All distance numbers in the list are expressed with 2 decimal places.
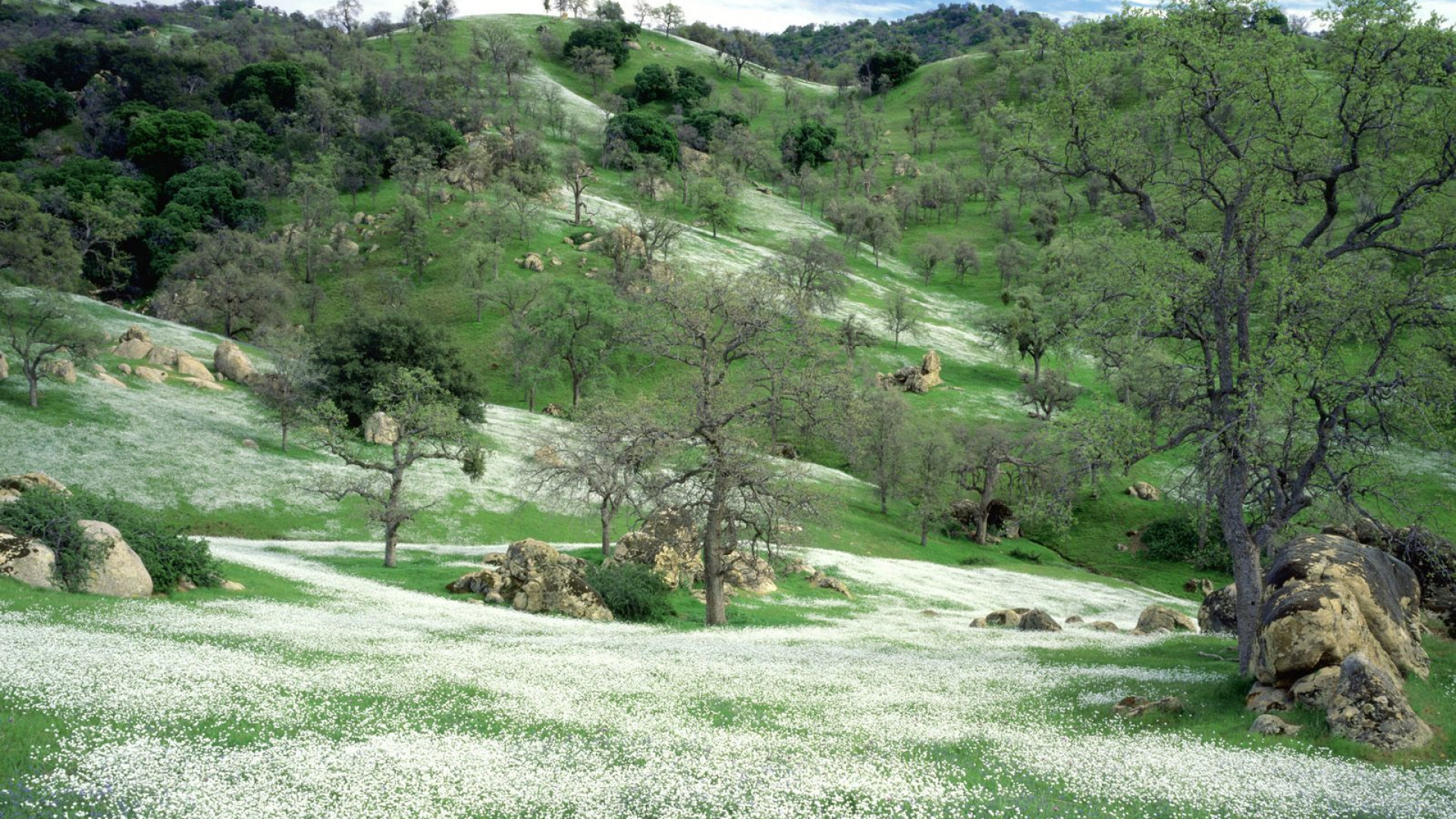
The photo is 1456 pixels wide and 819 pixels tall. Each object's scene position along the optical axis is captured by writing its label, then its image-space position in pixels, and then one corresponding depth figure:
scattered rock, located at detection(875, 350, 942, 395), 113.25
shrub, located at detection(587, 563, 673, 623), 38.81
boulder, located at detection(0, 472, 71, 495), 33.59
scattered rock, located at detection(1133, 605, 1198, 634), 42.38
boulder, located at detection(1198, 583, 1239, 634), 36.72
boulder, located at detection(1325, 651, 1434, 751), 17.55
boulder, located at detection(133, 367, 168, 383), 69.94
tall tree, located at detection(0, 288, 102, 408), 57.47
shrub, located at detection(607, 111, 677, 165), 195.38
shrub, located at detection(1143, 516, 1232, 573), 81.00
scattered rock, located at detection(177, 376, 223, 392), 73.00
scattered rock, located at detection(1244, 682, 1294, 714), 19.84
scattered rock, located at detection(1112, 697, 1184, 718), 20.67
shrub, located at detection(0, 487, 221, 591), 26.45
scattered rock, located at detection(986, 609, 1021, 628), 42.75
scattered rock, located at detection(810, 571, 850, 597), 51.44
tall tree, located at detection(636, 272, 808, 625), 34.75
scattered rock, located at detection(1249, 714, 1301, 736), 18.61
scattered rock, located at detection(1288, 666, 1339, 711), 18.97
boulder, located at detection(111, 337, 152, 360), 73.25
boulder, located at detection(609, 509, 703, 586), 45.22
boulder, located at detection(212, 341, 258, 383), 78.50
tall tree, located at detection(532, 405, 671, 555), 33.59
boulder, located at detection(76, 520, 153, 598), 27.08
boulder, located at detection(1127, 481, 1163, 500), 92.31
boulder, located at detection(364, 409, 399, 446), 69.88
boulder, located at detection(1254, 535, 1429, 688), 19.78
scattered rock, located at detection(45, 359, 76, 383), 62.38
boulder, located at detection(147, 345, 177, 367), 74.12
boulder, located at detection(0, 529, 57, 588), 25.27
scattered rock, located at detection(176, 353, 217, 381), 74.50
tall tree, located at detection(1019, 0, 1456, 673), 23.23
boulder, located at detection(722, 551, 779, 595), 48.00
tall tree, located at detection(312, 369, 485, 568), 46.66
